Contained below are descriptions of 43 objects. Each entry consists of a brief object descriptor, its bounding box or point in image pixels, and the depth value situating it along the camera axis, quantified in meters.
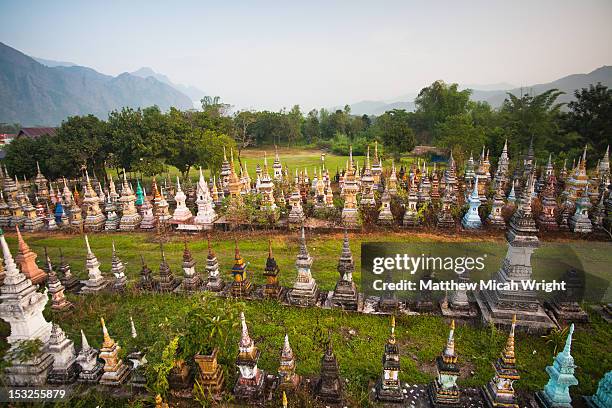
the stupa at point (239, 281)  11.74
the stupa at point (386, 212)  19.23
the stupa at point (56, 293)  11.22
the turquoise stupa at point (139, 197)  23.21
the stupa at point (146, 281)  12.60
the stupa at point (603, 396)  6.79
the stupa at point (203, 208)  19.92
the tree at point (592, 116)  34.38
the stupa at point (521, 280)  9.55
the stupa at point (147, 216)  20.44
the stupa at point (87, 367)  8.09
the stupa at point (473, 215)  18.09
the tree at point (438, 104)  54.38
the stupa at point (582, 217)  17.28
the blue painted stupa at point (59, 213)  22.00
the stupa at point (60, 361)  8.16
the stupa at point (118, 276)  12.58
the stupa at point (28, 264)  12.55
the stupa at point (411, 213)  18.92
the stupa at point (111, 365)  7.90
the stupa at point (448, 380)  7.06
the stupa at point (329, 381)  7.28
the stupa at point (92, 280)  12.52
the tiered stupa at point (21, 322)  7.85
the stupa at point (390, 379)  7.27
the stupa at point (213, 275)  12.14
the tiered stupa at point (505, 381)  6.80
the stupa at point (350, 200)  19.09
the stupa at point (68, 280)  12.95
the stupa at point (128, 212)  20.56
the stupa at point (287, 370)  7.45
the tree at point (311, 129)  71.81
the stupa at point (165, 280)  12.45
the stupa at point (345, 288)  11.07
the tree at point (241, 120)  49.44
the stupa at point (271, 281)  11.52
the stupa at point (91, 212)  20.66
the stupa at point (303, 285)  11.20
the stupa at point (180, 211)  20.12
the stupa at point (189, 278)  12.15
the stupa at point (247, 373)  7.39
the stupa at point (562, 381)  6.81
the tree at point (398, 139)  43.91
